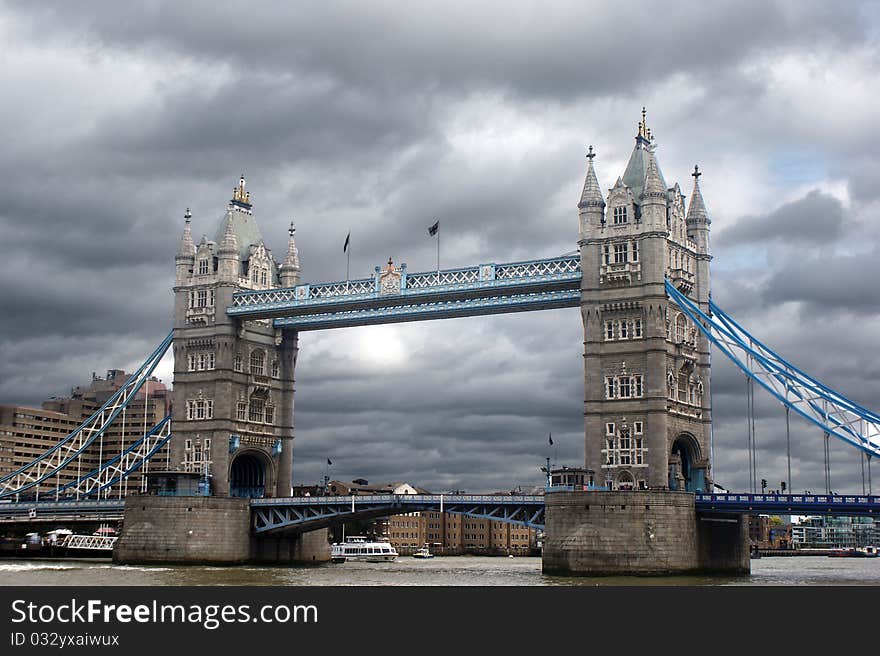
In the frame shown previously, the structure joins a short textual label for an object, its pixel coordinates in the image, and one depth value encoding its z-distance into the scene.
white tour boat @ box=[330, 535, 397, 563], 160.62
